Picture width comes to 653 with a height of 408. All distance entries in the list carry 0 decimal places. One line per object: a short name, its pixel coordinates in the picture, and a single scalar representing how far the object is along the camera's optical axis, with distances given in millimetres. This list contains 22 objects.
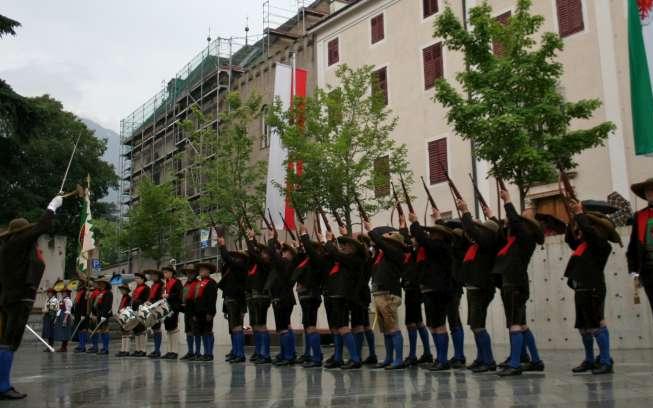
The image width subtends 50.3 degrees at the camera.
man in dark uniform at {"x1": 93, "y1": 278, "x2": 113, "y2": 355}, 19078
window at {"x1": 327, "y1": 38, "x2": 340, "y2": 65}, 31641
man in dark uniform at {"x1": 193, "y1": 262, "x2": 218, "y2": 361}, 14484
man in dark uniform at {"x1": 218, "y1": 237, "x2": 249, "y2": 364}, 13789
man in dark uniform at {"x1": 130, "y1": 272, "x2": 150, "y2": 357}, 17125
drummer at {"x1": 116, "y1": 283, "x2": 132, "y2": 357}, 17562
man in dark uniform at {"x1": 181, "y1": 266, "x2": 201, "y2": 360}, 14734
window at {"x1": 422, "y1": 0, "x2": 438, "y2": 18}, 27350
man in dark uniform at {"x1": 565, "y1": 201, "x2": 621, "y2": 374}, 8586
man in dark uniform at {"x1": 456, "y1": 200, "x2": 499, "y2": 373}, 9375
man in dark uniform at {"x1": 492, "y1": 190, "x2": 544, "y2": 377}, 8805
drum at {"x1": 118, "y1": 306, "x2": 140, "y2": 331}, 16703
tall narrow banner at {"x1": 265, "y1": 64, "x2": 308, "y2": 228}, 24672
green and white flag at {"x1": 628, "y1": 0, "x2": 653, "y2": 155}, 13789
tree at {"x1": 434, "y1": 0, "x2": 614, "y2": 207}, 16297
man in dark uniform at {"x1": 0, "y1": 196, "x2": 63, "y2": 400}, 8445
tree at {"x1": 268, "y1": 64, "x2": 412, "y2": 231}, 21188
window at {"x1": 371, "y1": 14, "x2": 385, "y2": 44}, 29641
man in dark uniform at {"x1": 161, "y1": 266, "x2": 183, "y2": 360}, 15828
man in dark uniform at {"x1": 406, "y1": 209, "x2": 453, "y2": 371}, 10172
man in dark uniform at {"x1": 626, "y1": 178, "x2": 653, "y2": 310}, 7598
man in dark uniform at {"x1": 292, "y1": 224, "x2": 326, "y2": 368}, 11867
